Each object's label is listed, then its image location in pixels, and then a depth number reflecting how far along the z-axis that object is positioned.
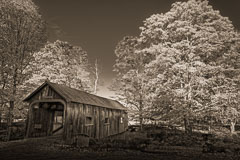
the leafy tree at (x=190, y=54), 18.84
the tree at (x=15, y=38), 15.98
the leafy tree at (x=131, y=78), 24.56
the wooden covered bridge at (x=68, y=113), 13.95
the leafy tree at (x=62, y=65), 23.95
